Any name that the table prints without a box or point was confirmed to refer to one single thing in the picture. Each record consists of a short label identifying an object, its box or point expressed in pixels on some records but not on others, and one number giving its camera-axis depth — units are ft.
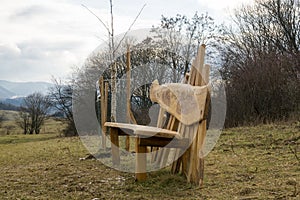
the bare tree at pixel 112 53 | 25.57
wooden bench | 14.08
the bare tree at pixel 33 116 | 136.26
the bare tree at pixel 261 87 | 45.38
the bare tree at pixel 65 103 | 73.97
